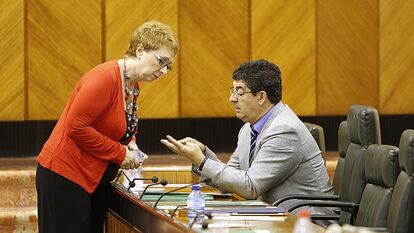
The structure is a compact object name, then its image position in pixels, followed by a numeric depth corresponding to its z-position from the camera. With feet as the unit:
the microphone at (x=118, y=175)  31.01
